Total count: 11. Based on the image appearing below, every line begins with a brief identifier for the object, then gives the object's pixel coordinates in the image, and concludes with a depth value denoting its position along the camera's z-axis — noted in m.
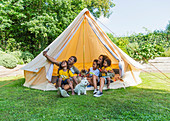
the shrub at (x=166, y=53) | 7.70
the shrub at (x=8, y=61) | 6.49
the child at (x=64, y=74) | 3.23
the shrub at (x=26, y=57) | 8.10
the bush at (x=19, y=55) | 7.67
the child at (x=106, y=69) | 3.49
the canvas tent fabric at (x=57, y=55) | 3.46
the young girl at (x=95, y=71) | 3.66
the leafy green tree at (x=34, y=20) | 8.30
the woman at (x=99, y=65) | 3.29
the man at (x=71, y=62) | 3.40
